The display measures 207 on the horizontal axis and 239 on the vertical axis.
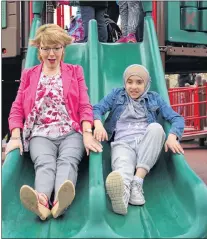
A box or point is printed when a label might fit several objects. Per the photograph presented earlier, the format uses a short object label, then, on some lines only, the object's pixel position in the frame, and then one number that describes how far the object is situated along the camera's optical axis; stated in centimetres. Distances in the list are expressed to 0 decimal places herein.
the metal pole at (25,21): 312
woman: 181
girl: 174
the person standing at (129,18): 301
